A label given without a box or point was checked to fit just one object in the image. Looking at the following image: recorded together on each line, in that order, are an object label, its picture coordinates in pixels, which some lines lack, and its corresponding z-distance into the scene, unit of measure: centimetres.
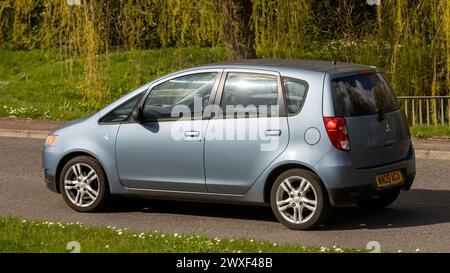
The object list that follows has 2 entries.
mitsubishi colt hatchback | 1050
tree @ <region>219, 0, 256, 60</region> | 1881
